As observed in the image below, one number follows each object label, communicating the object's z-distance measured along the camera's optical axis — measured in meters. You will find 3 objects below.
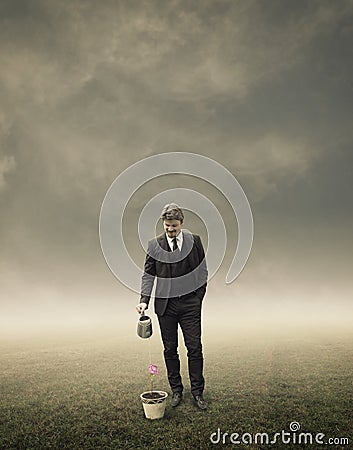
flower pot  4.93
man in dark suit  5.44
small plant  5.63
